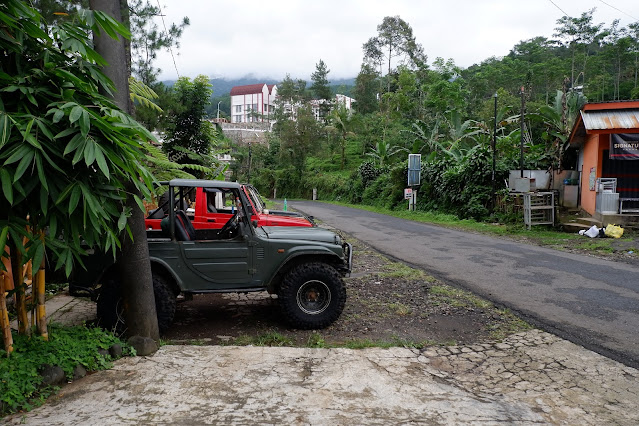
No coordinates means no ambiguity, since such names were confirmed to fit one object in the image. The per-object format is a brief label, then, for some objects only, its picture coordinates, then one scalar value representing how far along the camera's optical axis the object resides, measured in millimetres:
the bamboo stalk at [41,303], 4109
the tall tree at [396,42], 49309
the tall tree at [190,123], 14984
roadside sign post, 24828
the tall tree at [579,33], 41188
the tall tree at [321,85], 59281
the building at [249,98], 98625
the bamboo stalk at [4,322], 3795
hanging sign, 14539
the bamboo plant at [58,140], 3221
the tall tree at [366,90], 52812
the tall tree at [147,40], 13188
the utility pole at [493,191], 18734
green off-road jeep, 5270
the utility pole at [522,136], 17066
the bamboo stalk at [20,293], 3900
